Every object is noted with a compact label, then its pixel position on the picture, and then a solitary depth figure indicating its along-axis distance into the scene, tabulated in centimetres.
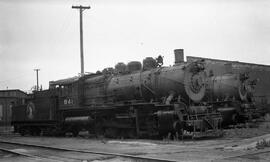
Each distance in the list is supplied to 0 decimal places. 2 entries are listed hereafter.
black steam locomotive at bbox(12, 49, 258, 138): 1686
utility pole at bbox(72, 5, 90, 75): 3506
